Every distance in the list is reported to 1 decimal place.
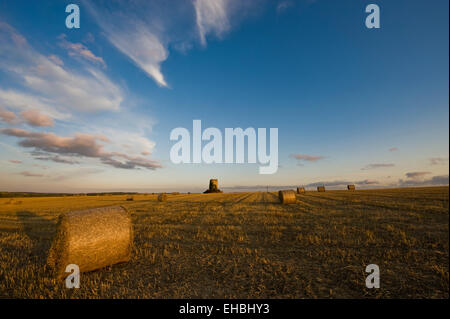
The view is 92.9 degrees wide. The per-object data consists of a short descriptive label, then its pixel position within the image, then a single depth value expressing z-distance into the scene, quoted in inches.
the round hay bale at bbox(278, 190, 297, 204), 876.0
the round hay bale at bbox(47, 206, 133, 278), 214.6
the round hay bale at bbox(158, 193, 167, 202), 1410.8
